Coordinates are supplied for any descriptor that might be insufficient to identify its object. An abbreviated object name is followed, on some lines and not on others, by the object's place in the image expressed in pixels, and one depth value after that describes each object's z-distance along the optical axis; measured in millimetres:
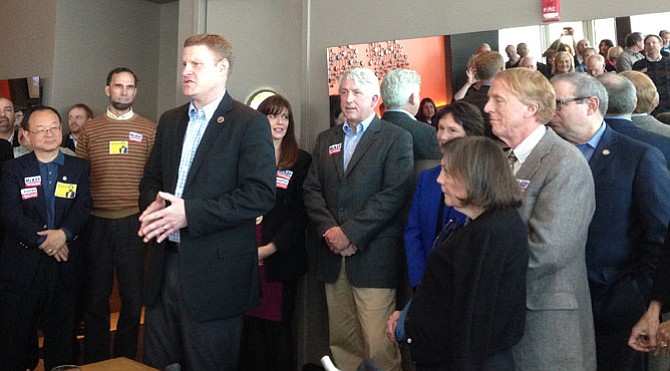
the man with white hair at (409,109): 3320
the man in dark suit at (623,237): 2197
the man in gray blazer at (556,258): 1970
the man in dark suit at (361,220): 3039
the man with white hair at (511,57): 3053
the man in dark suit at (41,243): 3371
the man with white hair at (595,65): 2803
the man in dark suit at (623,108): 2543
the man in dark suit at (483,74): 3061
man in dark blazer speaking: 2268
